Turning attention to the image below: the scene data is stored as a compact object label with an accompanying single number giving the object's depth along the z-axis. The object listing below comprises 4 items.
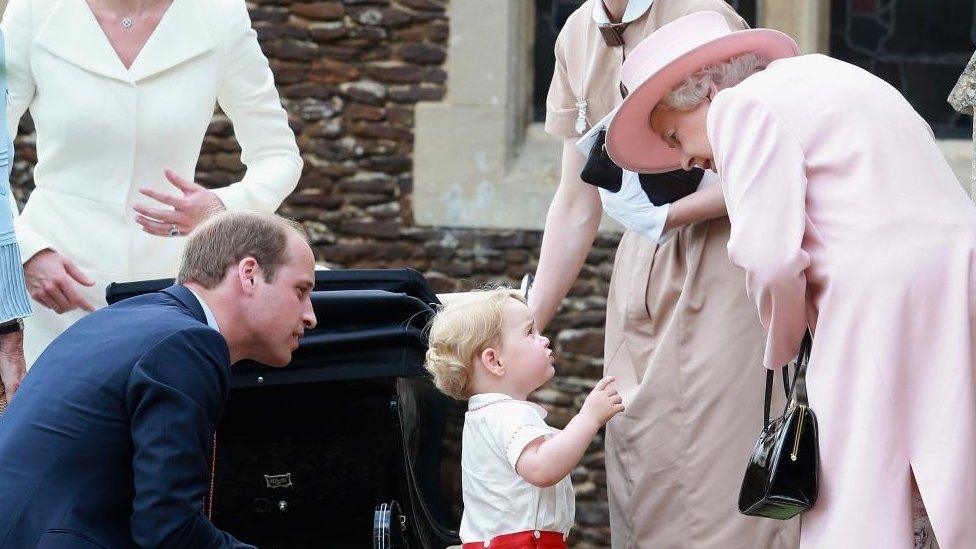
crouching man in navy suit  5.71
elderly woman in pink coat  5.63
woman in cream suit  8.09
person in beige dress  7.93
